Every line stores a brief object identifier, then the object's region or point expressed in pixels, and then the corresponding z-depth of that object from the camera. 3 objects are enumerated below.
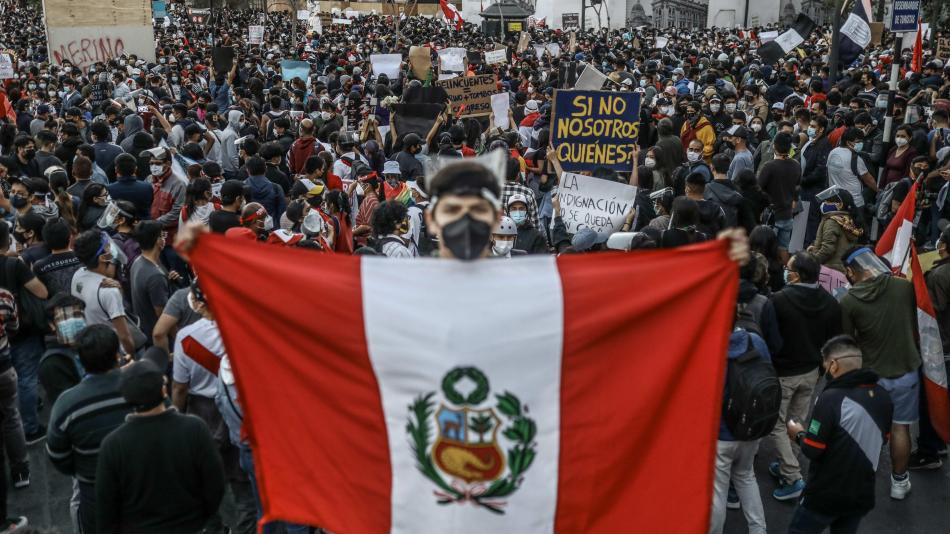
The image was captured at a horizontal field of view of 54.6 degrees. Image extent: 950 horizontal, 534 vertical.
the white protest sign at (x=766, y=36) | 28.62
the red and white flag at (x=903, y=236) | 6.30
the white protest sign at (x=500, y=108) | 12.98
